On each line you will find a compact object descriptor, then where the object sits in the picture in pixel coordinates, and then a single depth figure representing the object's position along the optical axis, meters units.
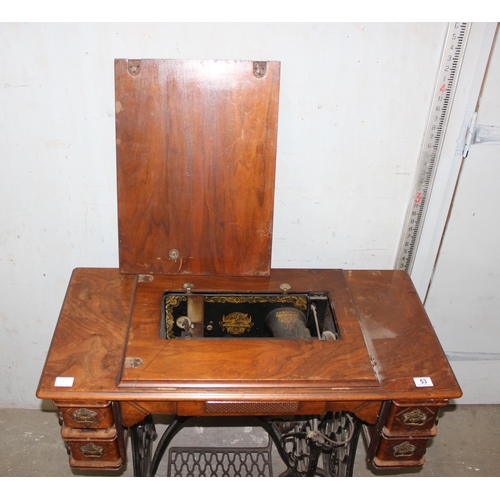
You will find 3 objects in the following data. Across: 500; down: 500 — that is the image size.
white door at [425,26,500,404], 1.87
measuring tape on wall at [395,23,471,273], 1.66
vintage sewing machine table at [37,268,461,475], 1.47
